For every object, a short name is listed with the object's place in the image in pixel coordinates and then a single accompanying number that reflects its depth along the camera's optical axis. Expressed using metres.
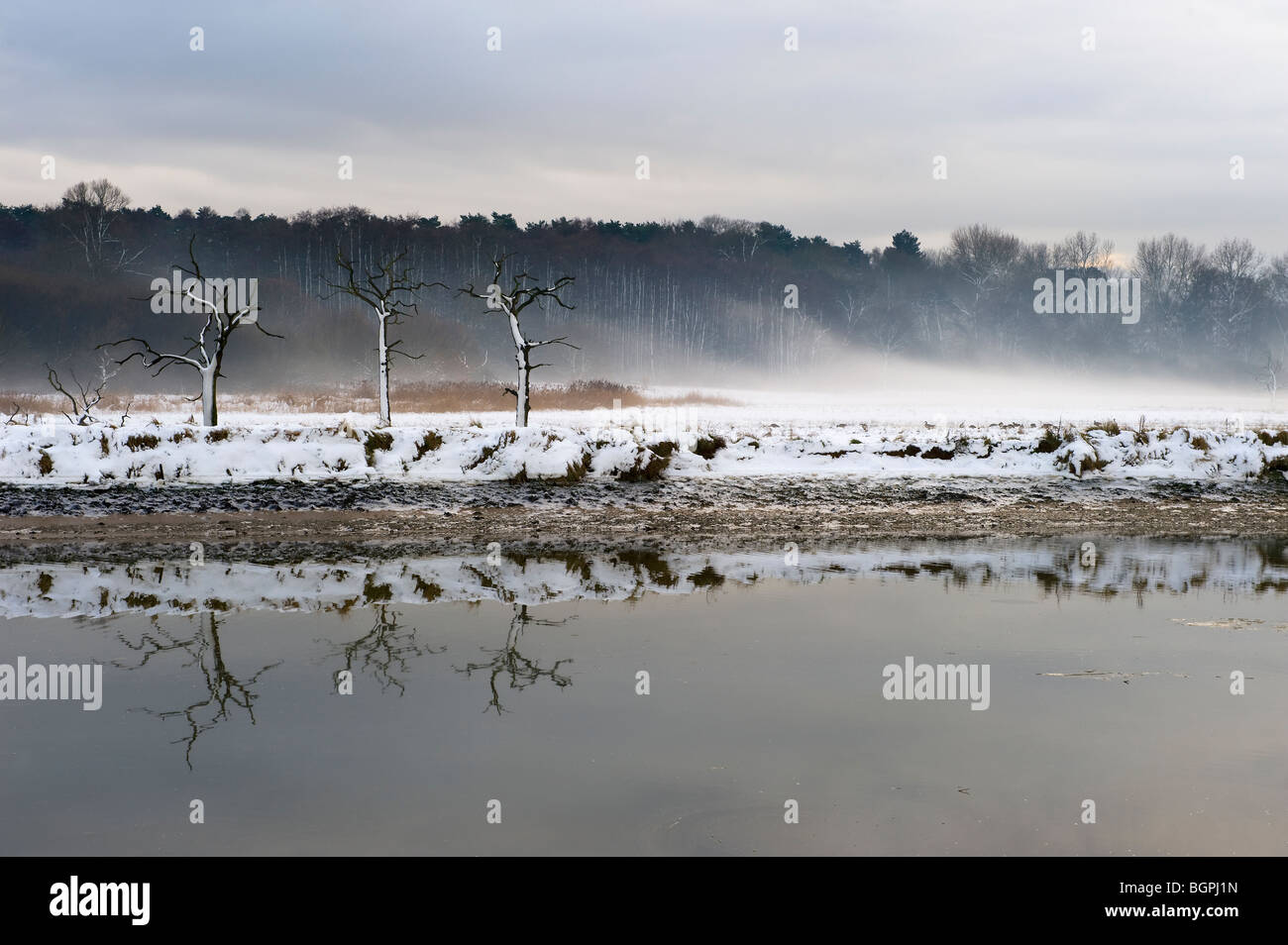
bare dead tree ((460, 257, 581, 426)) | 25.58
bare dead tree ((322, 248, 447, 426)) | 30.56
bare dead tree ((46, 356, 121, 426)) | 24.30
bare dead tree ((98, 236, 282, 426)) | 21.77
